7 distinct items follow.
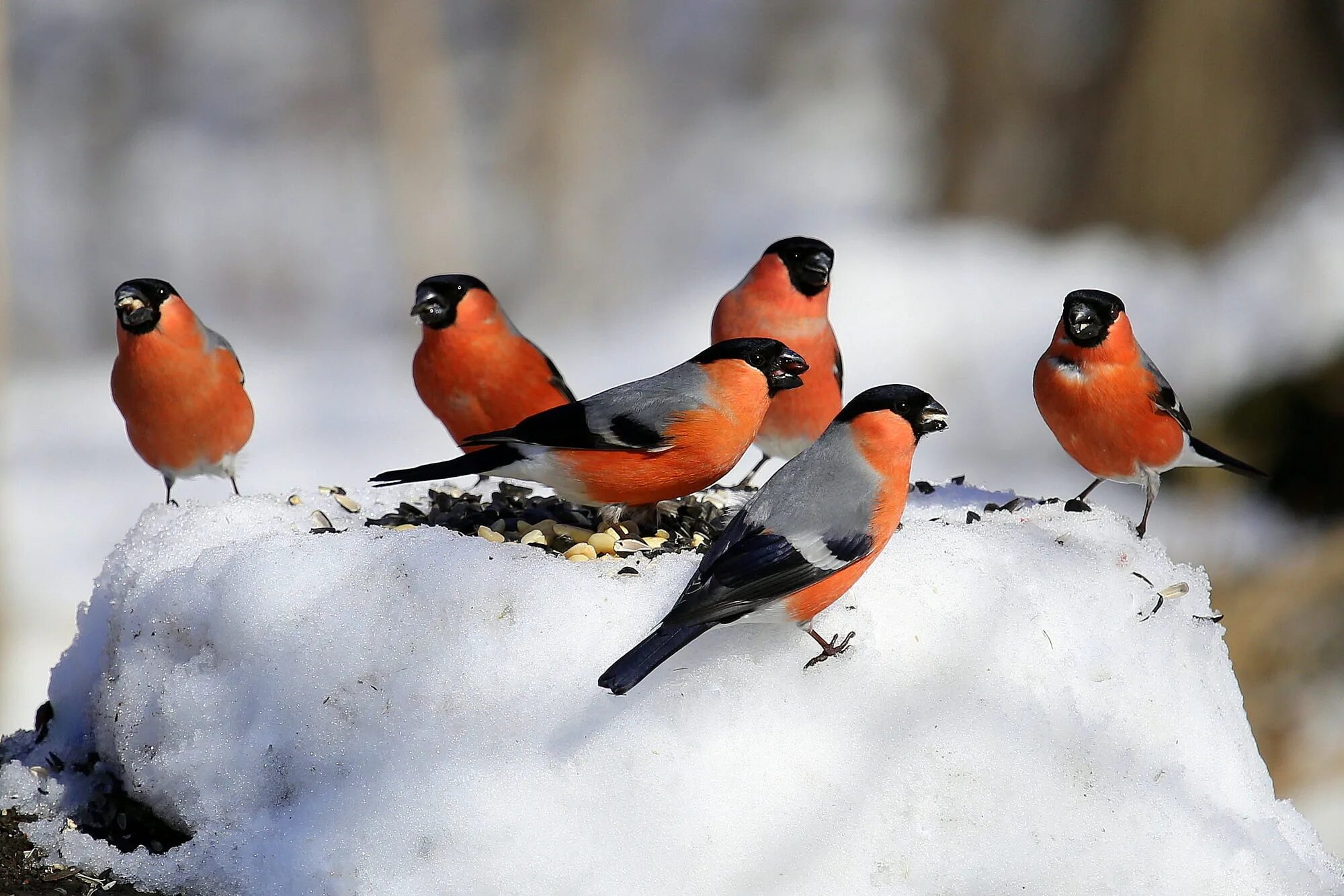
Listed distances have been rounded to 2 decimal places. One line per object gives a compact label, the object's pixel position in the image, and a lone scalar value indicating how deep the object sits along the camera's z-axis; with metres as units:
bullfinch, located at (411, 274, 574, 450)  7.39
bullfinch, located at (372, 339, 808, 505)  5.57
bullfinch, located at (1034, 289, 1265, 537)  5.95
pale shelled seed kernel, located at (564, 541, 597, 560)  5.11
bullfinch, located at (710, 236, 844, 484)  7.20
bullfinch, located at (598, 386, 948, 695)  4.26
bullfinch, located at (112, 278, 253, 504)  6.64
